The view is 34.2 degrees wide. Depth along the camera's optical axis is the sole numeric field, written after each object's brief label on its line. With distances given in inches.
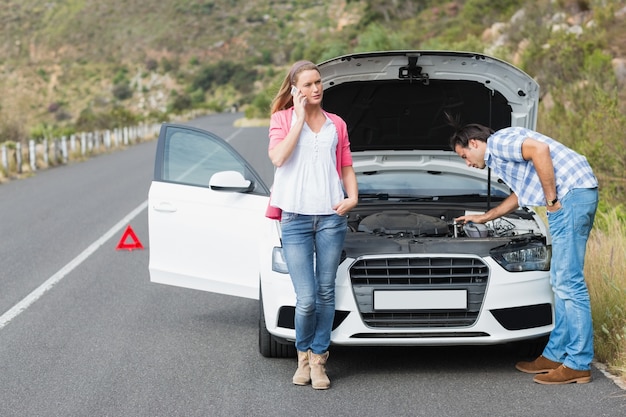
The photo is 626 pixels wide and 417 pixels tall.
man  225.5
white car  227.6
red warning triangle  448.8
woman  220.1
